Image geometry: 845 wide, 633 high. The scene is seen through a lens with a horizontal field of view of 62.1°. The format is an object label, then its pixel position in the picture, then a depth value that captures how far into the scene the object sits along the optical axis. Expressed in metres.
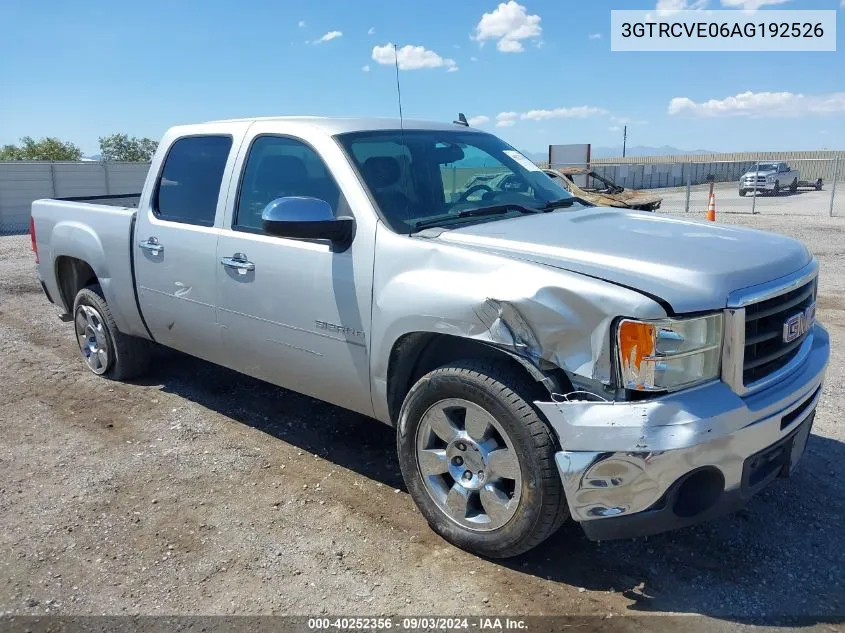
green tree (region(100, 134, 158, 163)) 66.56
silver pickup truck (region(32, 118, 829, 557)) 2.58
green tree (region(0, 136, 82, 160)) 58.86
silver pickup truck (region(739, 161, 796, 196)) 31.05
